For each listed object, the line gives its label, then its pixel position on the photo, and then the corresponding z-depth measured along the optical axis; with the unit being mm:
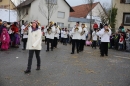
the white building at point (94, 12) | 28440
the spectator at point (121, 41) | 10634
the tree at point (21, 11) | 24294
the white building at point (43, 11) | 23884
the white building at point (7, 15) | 18808
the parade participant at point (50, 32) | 8497
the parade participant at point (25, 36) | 8277
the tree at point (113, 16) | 16036
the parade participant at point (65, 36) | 13758
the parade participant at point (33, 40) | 4757
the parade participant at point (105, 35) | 7421
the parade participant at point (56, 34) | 9136
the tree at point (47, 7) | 23868
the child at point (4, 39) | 8068
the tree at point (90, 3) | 21986
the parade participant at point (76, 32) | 7865
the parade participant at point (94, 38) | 11116
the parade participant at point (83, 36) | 8199
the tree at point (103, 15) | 25123
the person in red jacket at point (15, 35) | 9081
